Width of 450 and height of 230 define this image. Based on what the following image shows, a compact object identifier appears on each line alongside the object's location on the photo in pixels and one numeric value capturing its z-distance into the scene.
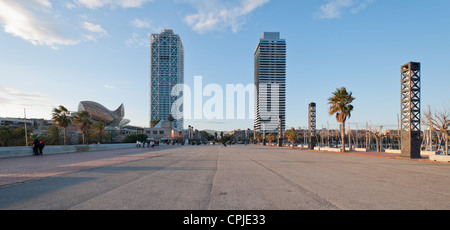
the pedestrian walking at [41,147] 21.30
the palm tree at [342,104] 32.88
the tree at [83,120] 36.91
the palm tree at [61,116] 31.67
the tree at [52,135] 39.00
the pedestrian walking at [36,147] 20.92
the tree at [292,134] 54.72
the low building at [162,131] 115.81
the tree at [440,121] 20.97
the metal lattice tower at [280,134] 60.11
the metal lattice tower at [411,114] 20.62
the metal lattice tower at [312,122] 40.78
